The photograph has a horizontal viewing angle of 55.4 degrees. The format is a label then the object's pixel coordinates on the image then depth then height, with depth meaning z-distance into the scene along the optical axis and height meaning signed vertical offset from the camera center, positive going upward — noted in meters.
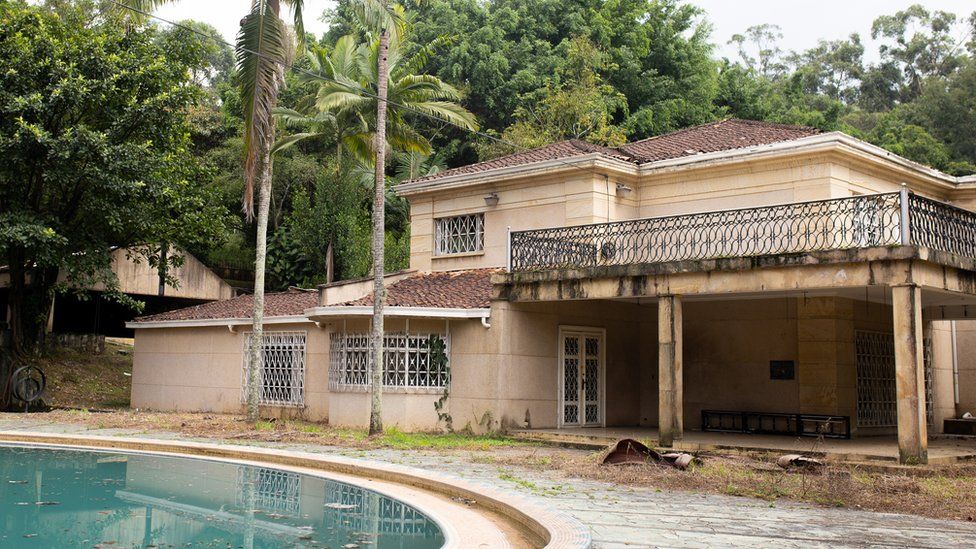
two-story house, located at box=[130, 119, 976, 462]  16.31 +1.39
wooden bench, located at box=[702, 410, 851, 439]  18.17 -1.02
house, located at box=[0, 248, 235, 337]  29.84 +2.51
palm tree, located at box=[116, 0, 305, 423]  19.53 +5.94
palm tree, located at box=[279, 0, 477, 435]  18.08 +7.13
